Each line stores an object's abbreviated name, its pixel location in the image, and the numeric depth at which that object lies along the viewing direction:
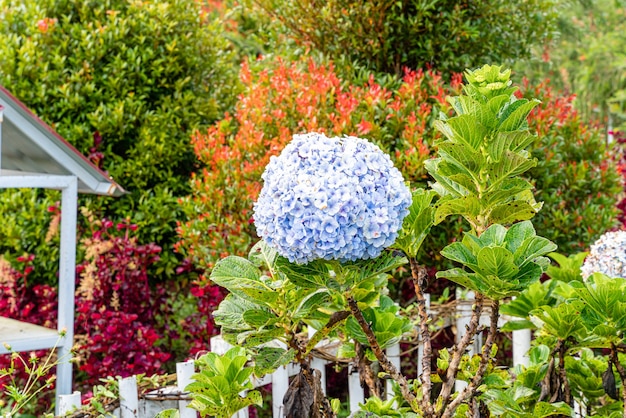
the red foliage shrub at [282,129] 3.49
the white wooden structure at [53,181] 2.79
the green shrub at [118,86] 4.33
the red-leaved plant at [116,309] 3.72
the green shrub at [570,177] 3.74
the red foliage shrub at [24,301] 4.03
